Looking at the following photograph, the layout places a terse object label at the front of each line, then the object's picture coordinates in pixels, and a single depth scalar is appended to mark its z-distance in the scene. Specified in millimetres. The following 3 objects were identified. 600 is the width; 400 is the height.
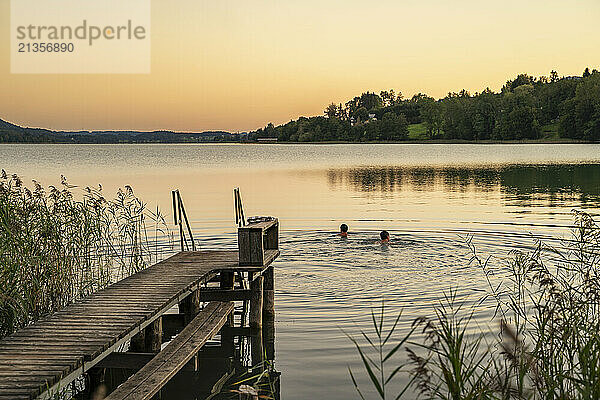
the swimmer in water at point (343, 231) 19870
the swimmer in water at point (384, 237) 18688
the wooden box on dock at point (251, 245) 10984
